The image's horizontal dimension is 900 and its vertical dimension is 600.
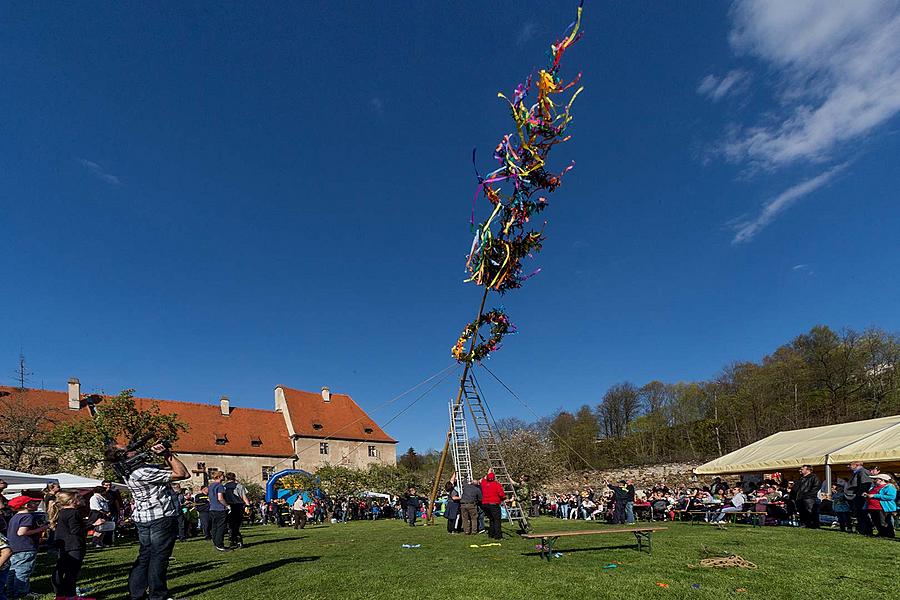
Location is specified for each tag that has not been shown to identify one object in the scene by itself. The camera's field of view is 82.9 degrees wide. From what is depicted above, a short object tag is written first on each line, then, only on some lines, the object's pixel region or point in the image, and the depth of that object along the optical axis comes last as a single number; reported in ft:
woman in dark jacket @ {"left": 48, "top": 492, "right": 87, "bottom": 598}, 20.94
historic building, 142.82
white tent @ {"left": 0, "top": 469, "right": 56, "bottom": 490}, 36.60
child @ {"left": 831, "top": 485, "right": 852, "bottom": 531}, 42.39
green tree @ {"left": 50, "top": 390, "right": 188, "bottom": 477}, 90.74
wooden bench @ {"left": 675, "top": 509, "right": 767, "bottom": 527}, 51.31
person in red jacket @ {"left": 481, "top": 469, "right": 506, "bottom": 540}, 38.70
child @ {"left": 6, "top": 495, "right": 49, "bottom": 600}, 19.92
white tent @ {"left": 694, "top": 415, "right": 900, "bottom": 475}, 49.93
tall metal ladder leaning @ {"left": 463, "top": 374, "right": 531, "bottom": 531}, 46.87
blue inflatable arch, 90.16
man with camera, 18.61
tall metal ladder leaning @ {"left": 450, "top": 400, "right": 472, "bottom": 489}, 50.65
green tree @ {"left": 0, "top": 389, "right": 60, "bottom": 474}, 95.96
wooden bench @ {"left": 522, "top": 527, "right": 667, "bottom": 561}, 26.30
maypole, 33.91
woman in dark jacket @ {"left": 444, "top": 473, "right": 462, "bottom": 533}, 48.37
